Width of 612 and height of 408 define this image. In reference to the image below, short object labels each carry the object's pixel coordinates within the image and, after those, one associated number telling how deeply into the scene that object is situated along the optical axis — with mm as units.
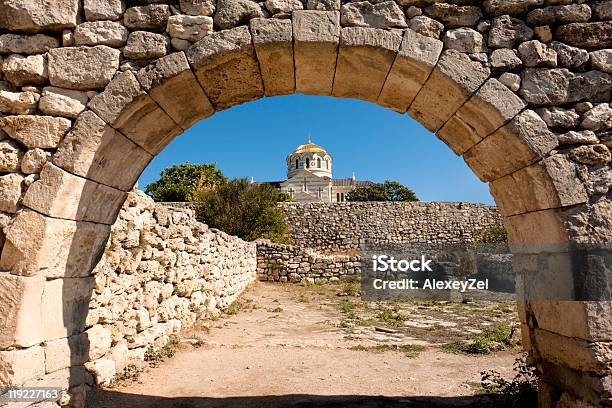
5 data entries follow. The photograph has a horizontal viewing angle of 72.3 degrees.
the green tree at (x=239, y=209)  21281
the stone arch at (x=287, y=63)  3201
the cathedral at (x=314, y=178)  62594
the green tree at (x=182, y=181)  38938
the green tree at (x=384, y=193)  50406
